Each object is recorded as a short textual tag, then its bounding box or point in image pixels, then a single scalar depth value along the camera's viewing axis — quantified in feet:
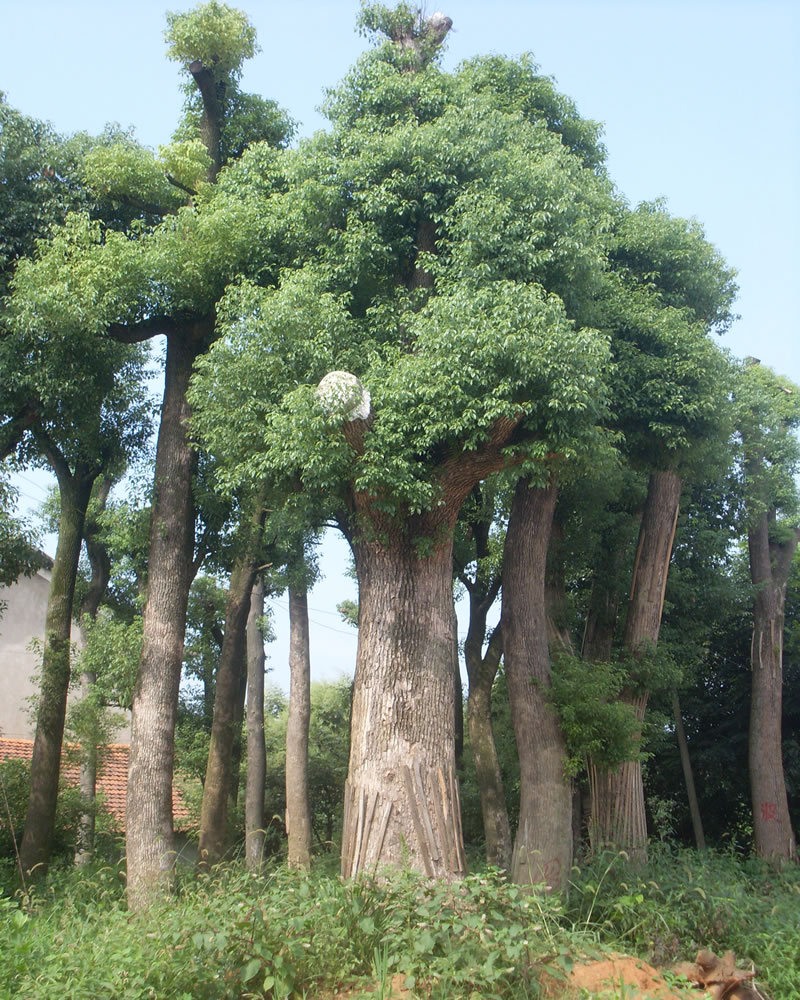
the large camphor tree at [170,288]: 32.42
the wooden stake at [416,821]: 24.26
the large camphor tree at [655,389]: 38.01
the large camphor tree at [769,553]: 52.47
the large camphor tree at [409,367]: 26.25
